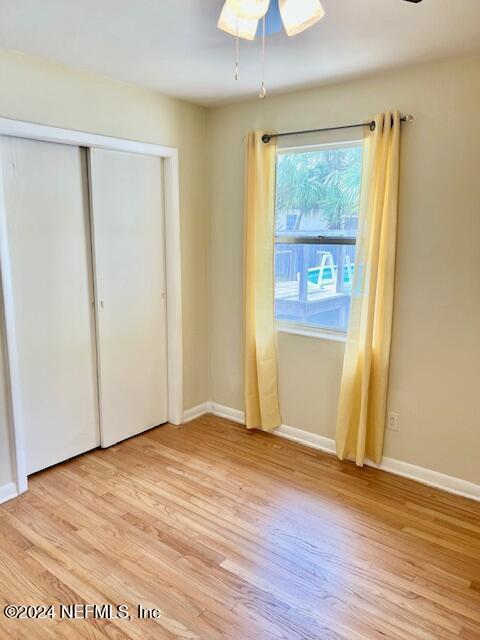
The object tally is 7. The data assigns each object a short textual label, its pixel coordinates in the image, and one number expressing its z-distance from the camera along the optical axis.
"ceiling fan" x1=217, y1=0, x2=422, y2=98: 1.62
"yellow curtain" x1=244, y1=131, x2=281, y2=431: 3.25
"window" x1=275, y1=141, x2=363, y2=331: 3.05
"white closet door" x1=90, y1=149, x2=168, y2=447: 3.07
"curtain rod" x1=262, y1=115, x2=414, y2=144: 2.68
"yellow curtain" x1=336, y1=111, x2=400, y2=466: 2.73
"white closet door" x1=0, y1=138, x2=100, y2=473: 2.67
